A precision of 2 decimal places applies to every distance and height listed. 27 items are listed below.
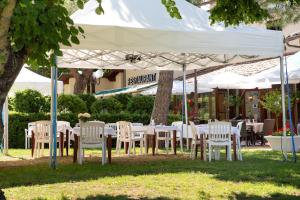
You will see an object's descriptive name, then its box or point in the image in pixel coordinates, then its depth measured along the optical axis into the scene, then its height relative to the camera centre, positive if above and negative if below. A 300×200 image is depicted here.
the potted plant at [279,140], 13.81 -0.05
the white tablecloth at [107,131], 11.12 +0.20
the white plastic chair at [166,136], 14.53 +0.10
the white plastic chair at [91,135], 10.92 +0.11
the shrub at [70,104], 18.48 +1.40
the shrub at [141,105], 19.28 +1.39
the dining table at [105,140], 11.13 -0.01
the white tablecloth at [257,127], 18.23 +0.44
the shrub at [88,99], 20.39 +1.76
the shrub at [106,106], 19.17 +1.37
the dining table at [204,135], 11.78 +0.10
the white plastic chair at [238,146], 11.89 -0.20
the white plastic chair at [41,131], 12.66 +0.24
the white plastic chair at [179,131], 14.15 +0.24
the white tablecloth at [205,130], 11.79 +0.22
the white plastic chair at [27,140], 16.05 +0.01
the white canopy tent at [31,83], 17.64 +2.13
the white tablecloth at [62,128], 13.10 +0.34
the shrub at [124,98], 20.82 +1.81
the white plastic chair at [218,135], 11.48 +0.09
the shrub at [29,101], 17.94 +1.47
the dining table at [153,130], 13.19 +0.26
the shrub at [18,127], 16.78 +0.47
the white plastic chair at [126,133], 12.93 +0.17
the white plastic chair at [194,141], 12.07 -0.05
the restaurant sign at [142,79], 31.43 +4.19
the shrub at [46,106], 18.27 +1.30
